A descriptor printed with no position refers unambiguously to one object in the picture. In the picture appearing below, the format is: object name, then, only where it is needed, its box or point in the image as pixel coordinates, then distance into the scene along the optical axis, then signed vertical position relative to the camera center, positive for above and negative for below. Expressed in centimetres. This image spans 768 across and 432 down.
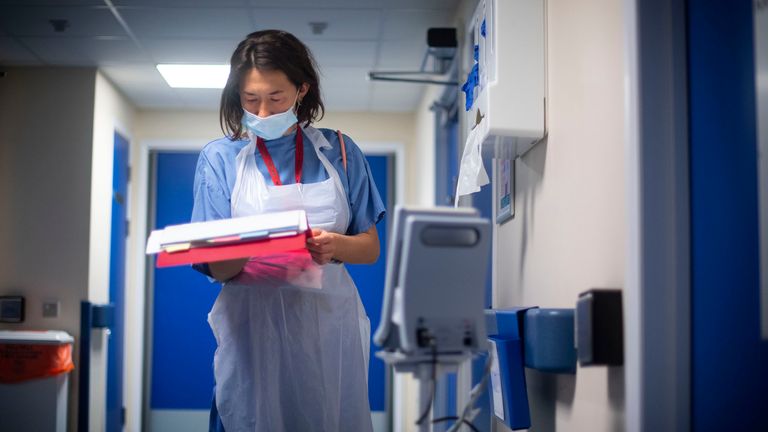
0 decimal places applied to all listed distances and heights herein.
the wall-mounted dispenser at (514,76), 202 +46
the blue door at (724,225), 140 +7
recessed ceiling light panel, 461 +106
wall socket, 437 -24
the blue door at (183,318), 538 -35
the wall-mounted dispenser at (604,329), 148 -11
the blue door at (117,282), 495 -12
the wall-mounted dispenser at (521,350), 173 -18
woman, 174 +0
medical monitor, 127 -3
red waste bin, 402 -56
